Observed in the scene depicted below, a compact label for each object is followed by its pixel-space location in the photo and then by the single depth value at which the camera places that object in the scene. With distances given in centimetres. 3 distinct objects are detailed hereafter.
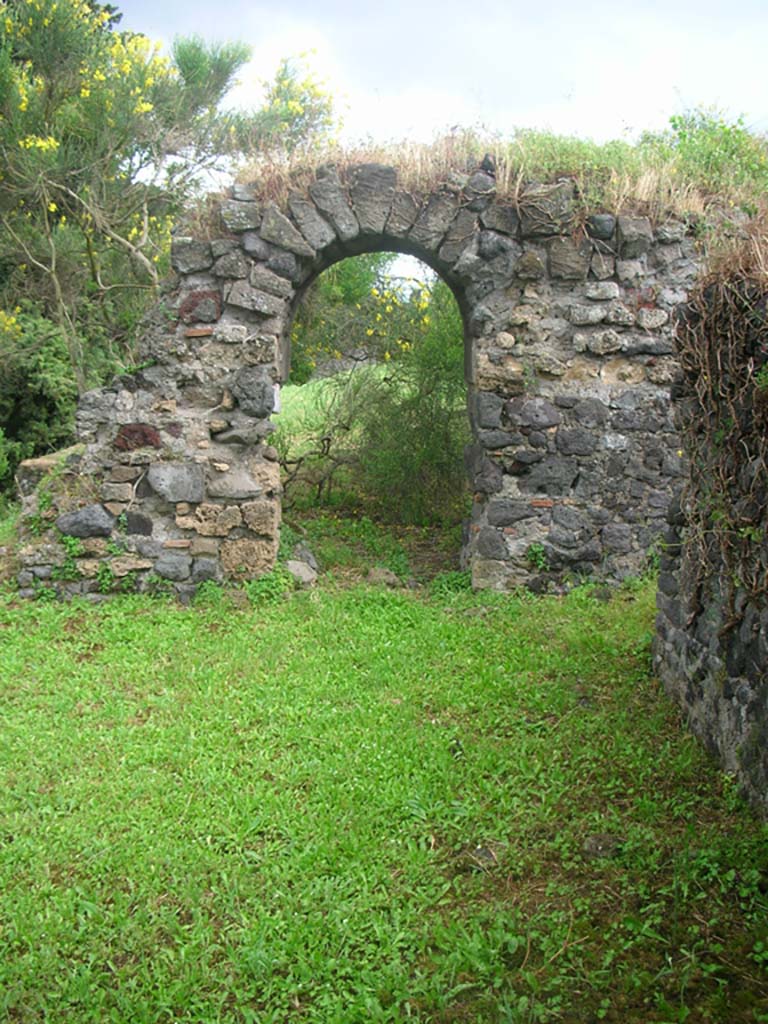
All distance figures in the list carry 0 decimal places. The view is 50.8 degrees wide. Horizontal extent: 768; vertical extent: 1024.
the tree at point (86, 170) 1089
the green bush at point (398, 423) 854
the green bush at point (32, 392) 1054
